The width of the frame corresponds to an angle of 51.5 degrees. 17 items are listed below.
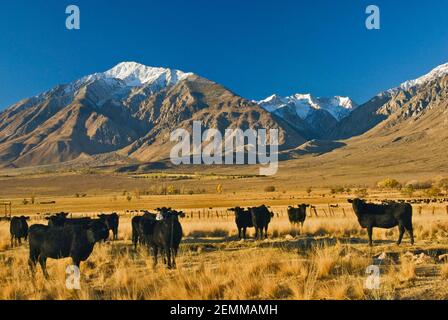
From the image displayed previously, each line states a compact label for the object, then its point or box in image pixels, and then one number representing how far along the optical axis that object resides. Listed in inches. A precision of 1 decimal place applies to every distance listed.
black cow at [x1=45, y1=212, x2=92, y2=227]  906.7
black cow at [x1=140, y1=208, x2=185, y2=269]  613.0
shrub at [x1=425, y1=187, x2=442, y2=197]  2960.1
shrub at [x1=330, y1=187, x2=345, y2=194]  3768.7
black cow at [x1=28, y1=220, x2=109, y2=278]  538.3
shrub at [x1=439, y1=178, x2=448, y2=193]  3378.4
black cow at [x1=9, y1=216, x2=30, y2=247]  995.9
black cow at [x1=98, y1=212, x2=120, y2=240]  1055.0
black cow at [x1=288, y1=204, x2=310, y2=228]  1226.6
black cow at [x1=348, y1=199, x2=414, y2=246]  786.8
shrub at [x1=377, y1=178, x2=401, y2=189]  4170.8
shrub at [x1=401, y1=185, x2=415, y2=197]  3077.3
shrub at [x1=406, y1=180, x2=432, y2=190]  3858.3
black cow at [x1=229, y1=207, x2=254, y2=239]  1027.3
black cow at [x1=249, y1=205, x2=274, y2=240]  1012.5
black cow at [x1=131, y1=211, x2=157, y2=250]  803.3
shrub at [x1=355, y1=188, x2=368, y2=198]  2980.3
